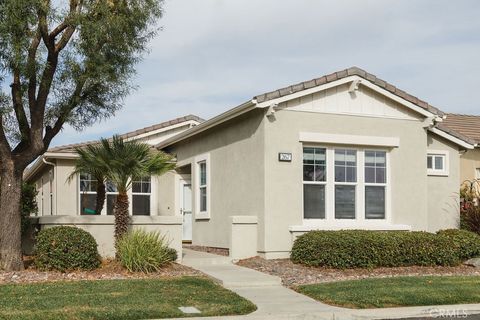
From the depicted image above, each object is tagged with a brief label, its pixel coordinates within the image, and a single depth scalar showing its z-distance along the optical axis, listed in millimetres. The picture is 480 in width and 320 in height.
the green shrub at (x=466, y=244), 15805
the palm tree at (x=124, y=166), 14469
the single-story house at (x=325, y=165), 15719
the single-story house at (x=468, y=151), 21031
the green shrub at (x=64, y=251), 13453
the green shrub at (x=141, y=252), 13648
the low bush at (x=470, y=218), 18077
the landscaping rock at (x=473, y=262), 15501
